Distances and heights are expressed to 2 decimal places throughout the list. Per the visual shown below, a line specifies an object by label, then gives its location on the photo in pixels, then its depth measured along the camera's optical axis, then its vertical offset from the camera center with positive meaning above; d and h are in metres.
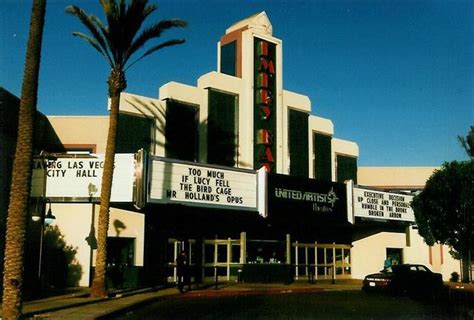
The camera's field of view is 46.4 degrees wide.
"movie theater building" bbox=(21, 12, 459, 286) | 23.78 +3.23
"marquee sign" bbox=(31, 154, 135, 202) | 23.28 +3.10
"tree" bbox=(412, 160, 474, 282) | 29.97 +2.64
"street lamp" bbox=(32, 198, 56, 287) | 21.03 +1.28
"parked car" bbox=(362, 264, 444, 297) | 24.38 -1.24
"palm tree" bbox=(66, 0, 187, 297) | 19.67 +7.45
